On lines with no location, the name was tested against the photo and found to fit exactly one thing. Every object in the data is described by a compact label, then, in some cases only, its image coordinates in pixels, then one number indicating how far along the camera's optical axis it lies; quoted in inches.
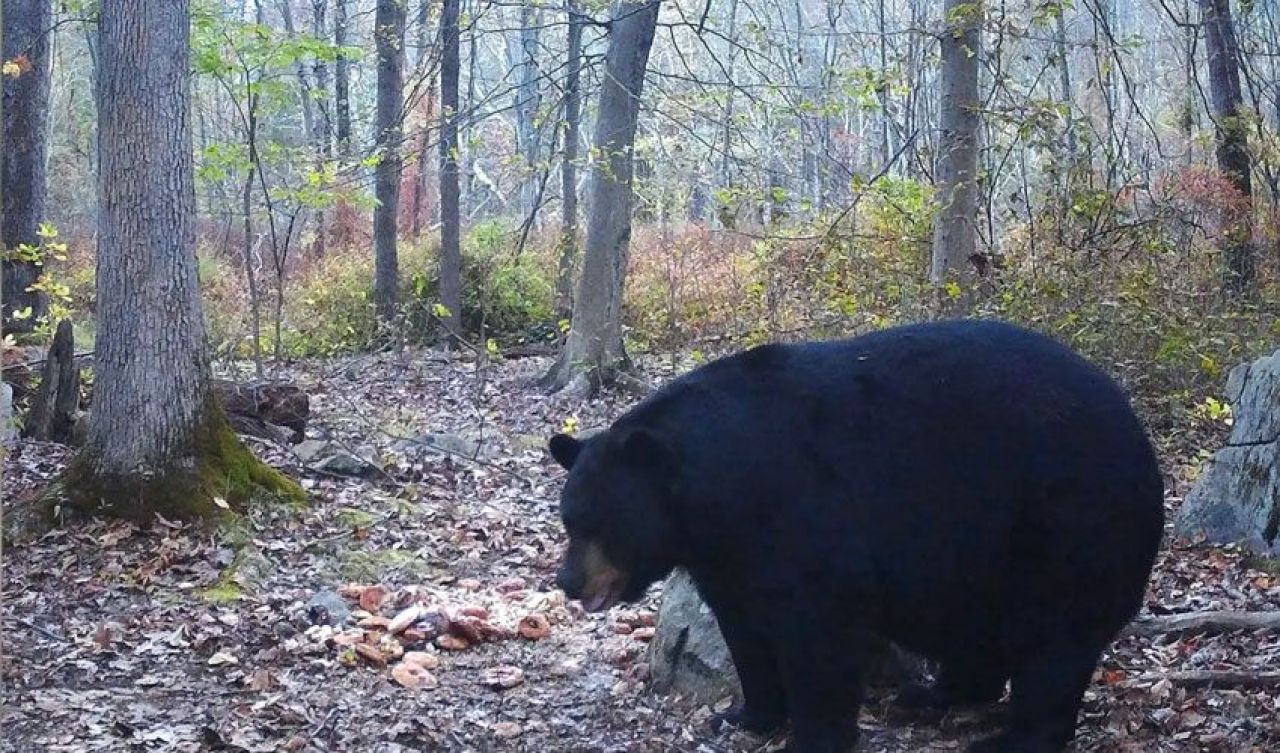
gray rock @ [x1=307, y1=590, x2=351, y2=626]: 307.7
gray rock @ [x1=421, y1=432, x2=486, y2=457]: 476.2
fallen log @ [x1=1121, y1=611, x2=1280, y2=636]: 241.1
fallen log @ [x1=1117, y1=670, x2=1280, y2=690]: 215.9
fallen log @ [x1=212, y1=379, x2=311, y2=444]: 461.1
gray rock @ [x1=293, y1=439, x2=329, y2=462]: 438.0
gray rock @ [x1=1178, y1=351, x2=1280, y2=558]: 301.3
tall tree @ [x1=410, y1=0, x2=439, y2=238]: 589.9
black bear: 193.3
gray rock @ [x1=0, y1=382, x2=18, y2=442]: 436.1
